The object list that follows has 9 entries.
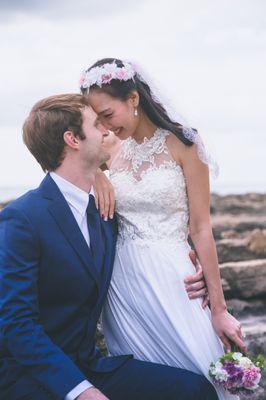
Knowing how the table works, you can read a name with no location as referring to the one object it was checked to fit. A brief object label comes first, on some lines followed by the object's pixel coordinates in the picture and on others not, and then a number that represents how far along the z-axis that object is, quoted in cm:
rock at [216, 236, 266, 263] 862
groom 348
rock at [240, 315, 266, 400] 533
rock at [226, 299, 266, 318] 651
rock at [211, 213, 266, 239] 1325
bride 411
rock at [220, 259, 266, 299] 668
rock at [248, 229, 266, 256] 931
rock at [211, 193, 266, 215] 2059
